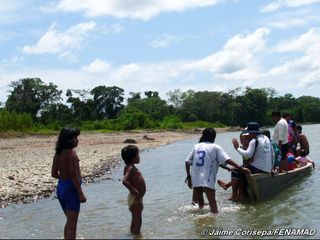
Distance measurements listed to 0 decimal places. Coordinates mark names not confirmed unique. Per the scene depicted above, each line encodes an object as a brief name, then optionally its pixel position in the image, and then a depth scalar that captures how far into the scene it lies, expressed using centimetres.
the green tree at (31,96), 8456
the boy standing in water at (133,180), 669
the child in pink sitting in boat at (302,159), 1463
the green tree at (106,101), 10469
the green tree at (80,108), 8798
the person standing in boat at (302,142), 1466
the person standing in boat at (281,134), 1239
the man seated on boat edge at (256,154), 984
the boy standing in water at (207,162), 834
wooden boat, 999
